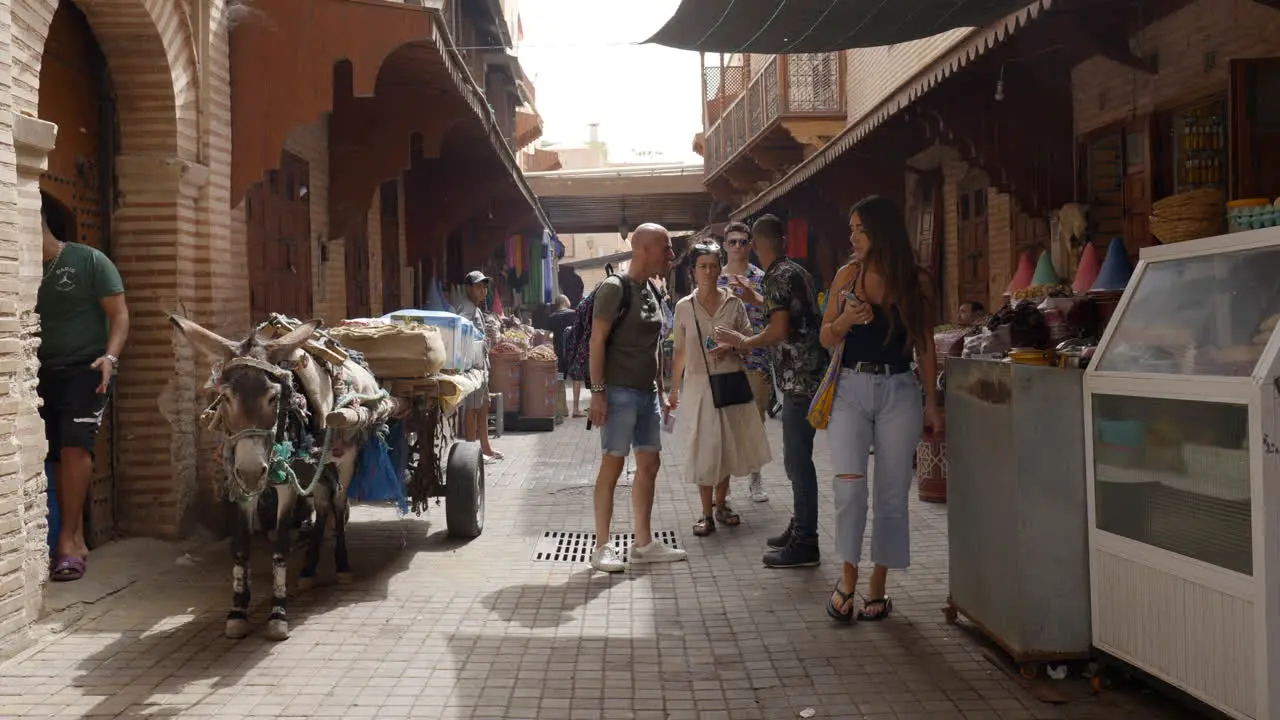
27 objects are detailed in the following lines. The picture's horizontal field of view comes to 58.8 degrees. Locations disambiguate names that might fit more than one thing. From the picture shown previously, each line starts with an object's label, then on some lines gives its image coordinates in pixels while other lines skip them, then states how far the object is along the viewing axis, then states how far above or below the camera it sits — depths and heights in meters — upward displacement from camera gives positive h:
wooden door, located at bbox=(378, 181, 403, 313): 13.96 +1.40
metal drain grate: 6.97 -1.24
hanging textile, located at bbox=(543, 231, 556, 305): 26.61 +2.05
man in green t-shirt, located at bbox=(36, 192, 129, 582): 6.11 +0.02
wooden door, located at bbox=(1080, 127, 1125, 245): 9.30 +1.31
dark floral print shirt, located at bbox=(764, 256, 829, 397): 6.52 +0.13
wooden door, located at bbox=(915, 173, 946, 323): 13.66 +1.45
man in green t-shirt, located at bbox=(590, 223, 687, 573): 6.56 -0.19
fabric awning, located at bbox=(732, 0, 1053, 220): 6.90 +2.01
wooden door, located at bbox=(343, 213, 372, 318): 11.92 +0.94
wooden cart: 6.82 -0.67
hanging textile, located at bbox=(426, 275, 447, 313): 14.52 +0.74
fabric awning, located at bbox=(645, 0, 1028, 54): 7.40 +2.24
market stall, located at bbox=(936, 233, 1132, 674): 4.32 -0.62
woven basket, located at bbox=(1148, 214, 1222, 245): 6.07 +0.60
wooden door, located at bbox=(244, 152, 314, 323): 8.73 +0.98
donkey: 4.78 -0.29
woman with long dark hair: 5.19 -0.19
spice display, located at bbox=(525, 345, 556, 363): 14.59 +0.00
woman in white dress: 7.29 -0.28
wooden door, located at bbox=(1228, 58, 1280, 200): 6.09 +1.15
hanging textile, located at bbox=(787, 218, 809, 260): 17.95 +1.73
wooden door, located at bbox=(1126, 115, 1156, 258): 8.61 +1.21
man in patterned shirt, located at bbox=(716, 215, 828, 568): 6.51 -0.16
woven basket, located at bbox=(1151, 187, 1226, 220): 6.03 +0.71
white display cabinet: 3.36 -0.45
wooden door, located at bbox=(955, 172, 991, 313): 12.34 +1.16
